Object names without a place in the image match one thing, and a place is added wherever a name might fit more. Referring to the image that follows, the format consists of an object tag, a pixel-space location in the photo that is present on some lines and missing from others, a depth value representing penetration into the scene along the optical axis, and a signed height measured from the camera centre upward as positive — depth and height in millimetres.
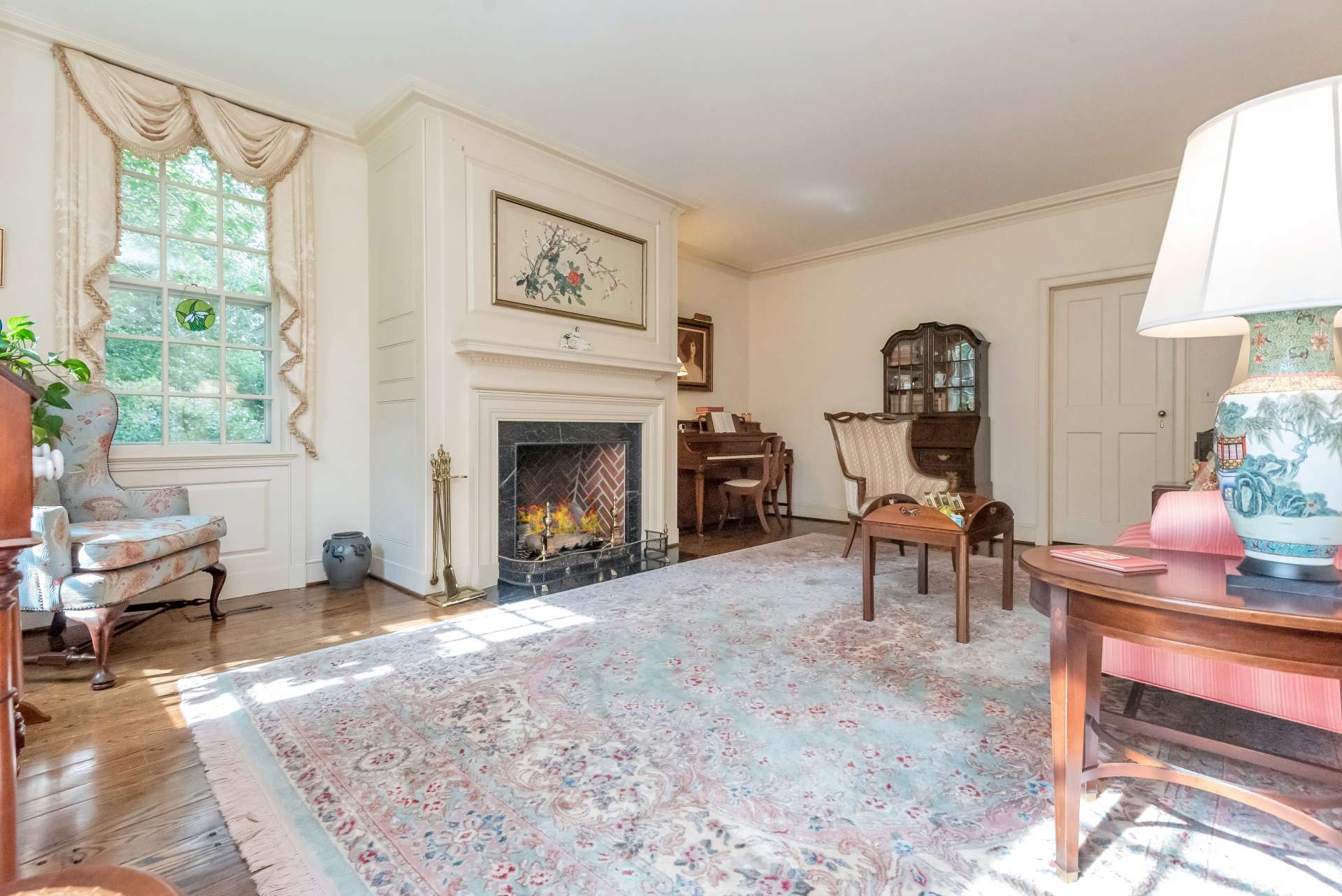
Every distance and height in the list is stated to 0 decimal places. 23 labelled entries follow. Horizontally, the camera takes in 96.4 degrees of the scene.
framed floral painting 3859 +1247
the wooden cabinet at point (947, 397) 5121 +410
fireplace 3857 -446
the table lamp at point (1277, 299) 1009 +247
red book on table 1190 -249
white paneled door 4656 +236
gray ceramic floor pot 3514 -676
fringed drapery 2885 +1478
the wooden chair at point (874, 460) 4133 -123
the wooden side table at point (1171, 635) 943 -332
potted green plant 2281 +318
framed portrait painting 6207 +973
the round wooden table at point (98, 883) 563 -418
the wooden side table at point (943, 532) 2574 -417
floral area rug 1231 -872
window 3156 +761
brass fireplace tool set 3387 -384
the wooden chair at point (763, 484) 5461 -374
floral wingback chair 2191 -377
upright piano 5457 -203
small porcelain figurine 4121 +708
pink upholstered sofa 1339 -564
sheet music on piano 6188 +229
